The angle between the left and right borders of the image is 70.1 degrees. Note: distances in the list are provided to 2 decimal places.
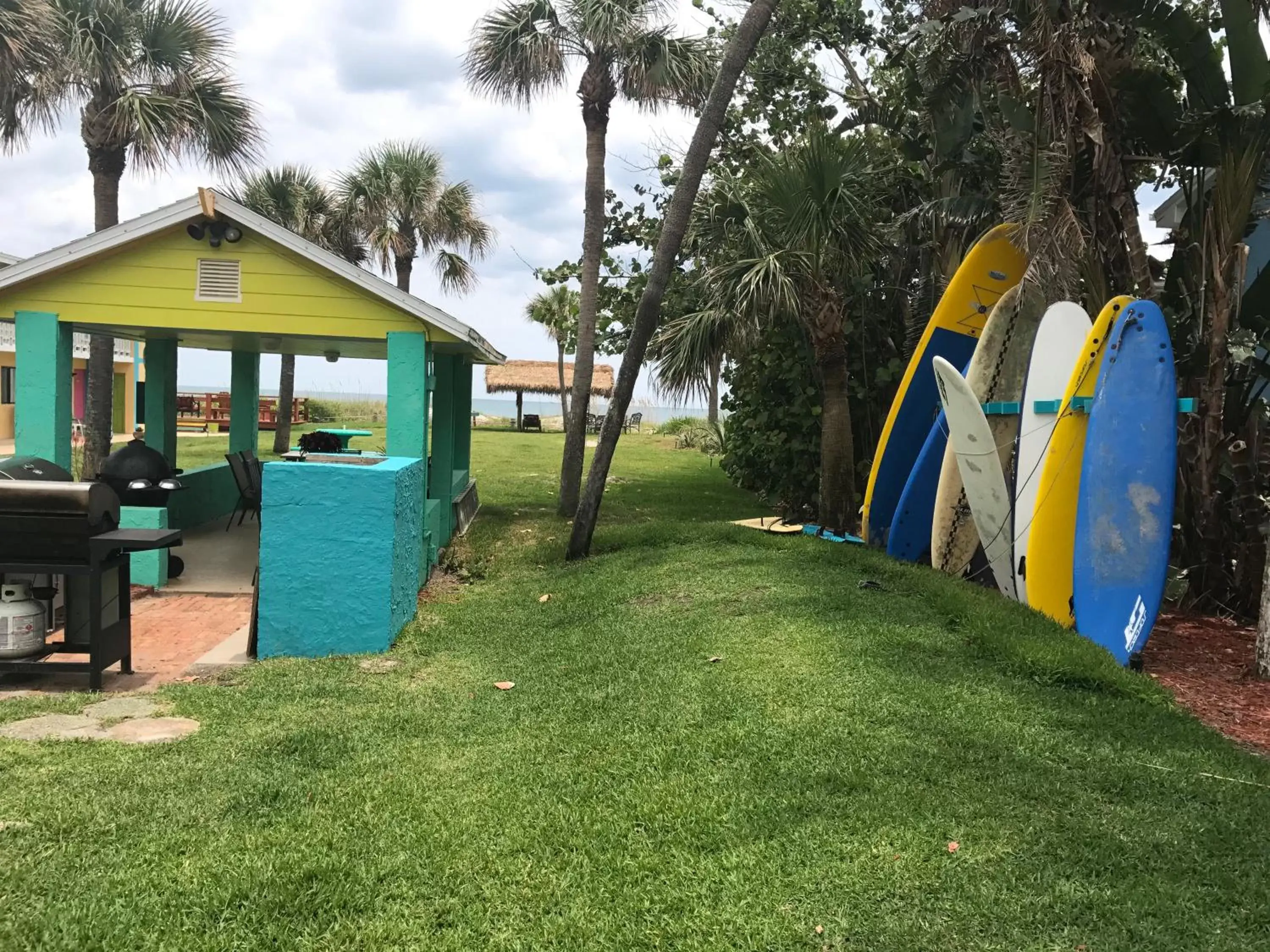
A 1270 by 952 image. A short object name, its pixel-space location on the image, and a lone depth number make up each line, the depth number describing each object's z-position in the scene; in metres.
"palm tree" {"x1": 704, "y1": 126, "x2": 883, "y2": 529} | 10.02
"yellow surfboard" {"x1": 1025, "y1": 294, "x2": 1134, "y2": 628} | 6.86
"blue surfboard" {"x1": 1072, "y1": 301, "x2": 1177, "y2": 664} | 6.32
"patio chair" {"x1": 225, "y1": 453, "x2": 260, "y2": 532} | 11.77
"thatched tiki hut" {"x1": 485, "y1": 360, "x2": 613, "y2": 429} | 47.25
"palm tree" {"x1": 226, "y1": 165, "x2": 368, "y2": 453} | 23.48
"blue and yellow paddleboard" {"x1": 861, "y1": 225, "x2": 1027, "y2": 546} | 9.97
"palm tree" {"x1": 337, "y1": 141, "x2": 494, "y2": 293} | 25.22
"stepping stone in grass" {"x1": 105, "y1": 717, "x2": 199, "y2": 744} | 4.71
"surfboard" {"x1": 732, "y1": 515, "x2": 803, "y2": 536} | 11.37
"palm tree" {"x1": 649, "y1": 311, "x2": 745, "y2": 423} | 11.80
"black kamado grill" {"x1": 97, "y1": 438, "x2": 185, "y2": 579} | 9.38
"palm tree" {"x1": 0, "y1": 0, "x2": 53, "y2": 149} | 12.41
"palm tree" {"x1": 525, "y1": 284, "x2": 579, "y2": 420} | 40.84
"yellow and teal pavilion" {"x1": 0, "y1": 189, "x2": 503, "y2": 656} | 8.41
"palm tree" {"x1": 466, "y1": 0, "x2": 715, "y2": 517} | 13.35
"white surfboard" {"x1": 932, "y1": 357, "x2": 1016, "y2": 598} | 7.84
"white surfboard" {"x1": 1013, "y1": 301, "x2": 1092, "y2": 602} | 7.31
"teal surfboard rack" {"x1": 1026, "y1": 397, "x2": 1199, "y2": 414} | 6.68
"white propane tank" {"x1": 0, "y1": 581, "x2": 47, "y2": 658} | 5.55
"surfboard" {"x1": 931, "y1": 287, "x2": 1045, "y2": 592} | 8.83
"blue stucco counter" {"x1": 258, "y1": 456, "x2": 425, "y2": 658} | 6.50
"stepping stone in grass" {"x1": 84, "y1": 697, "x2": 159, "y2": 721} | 5.10
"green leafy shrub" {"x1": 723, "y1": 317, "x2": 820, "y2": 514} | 14.12
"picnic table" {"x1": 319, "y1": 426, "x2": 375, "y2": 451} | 14.39
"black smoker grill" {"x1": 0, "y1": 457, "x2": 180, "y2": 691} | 5.40
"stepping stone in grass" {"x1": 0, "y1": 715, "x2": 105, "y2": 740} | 4.68
